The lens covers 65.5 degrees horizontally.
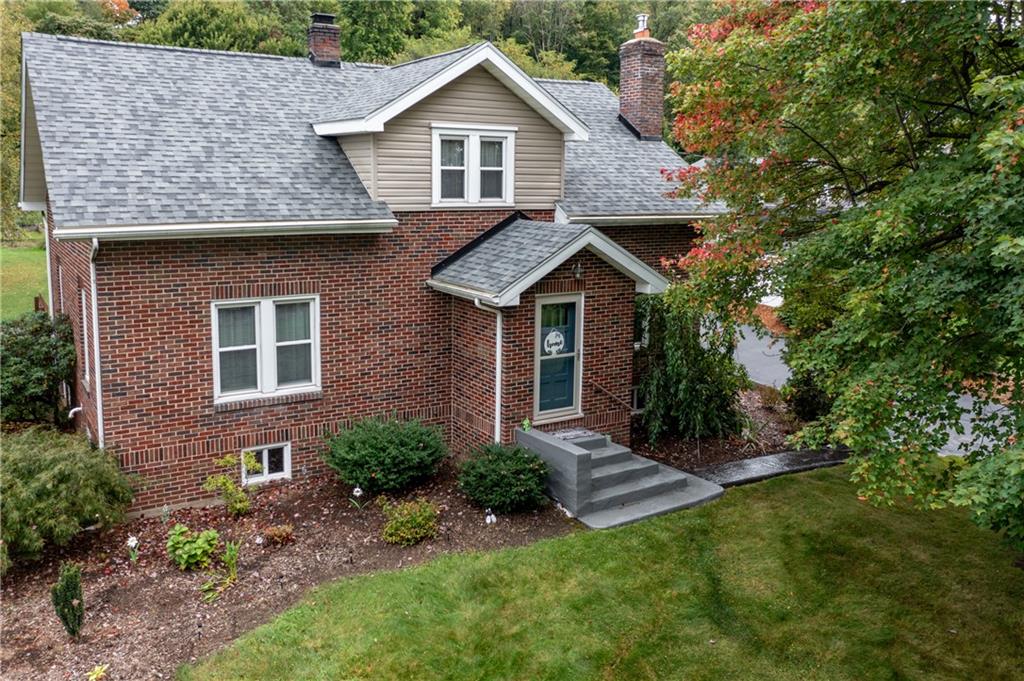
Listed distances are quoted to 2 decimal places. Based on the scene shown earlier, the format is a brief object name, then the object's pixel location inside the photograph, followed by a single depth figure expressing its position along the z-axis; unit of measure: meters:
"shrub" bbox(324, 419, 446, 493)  11.89
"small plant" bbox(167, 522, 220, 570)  10.12
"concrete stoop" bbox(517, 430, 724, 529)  11.63
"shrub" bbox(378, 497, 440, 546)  10.70
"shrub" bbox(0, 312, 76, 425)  13.80
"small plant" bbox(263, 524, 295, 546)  10.66
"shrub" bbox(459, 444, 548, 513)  11.48
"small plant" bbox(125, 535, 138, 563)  10.25
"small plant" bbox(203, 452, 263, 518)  11.62
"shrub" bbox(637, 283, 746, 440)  14.52
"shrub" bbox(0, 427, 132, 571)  9.48
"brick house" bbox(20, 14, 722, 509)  11.53
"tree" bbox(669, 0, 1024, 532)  7.39
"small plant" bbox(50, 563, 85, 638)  8.34
